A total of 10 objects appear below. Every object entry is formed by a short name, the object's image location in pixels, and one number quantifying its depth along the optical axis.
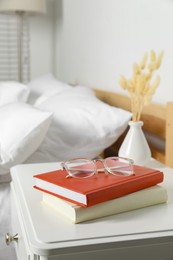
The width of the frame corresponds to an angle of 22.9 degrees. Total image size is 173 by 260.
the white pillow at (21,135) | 1.41
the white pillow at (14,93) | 2.21
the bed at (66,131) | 1.41
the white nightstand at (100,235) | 0.70
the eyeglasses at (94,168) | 0.87
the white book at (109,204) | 0.78
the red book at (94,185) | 0.77
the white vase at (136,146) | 1.21
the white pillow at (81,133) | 1.55
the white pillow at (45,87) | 2.33
